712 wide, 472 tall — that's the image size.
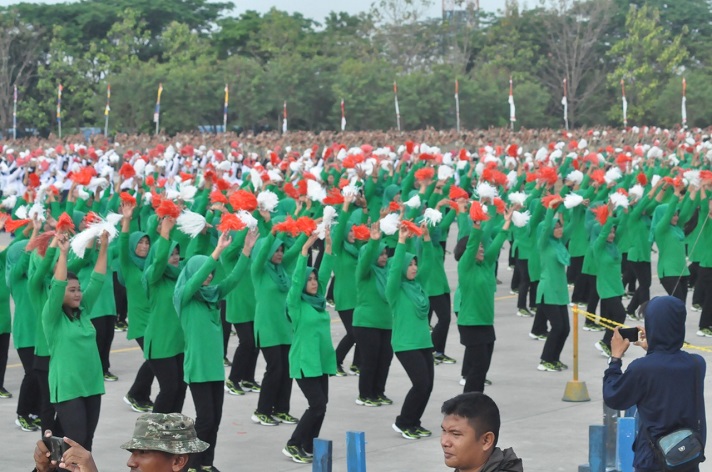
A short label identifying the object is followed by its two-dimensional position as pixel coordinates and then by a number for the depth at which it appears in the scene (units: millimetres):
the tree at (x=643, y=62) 59344
